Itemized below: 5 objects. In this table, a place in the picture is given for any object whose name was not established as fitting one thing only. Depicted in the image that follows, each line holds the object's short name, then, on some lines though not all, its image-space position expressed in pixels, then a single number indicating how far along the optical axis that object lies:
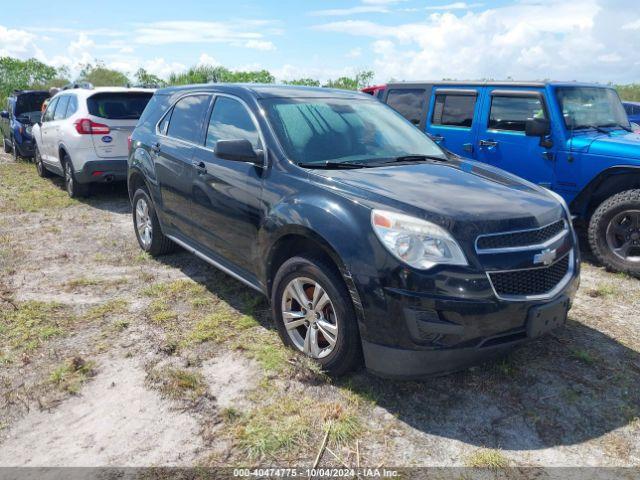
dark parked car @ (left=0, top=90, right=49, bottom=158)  12.80
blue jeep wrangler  5.33
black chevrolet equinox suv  2.80
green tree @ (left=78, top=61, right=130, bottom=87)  34.78
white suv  8.07
